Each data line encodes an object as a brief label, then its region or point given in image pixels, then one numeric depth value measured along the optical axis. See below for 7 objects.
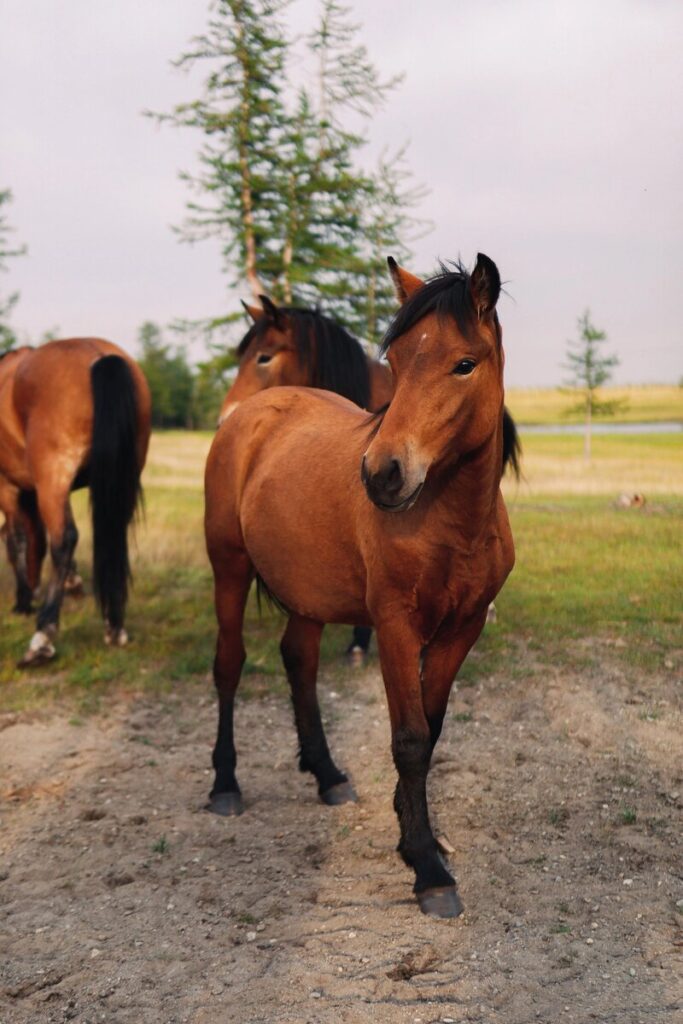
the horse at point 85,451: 7.14
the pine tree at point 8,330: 33.16
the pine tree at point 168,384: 76.06
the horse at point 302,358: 6.52
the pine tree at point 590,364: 37.62
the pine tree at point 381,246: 19.53
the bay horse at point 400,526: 2.84
